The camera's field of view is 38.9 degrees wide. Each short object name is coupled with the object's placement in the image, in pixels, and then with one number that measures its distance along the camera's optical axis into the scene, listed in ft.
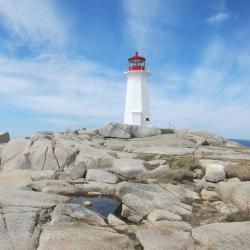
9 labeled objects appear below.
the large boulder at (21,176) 76.68
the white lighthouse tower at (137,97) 168.14
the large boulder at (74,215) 45.64
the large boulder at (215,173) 71.67
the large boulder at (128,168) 79.24
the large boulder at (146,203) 51.93
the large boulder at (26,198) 49.62
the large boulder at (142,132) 145.59
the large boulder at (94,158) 89.25
